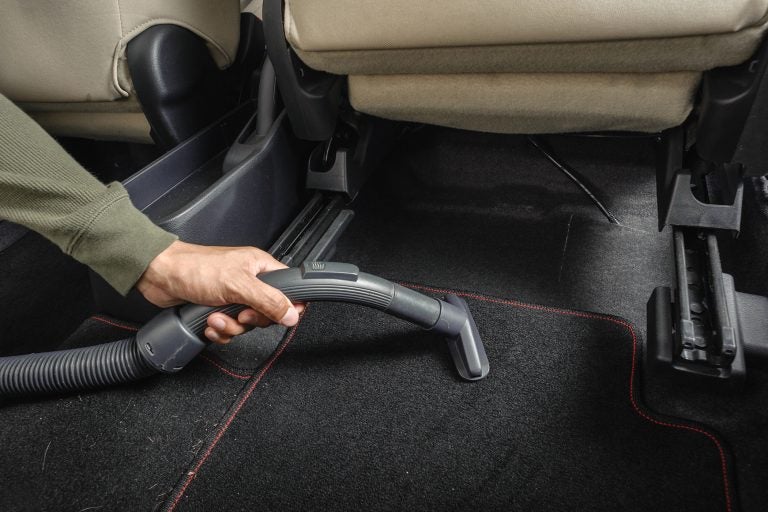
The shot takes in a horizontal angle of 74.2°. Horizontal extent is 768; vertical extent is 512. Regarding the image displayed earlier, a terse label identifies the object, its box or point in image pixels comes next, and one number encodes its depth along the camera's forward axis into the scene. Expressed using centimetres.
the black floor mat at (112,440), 82
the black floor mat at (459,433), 77
